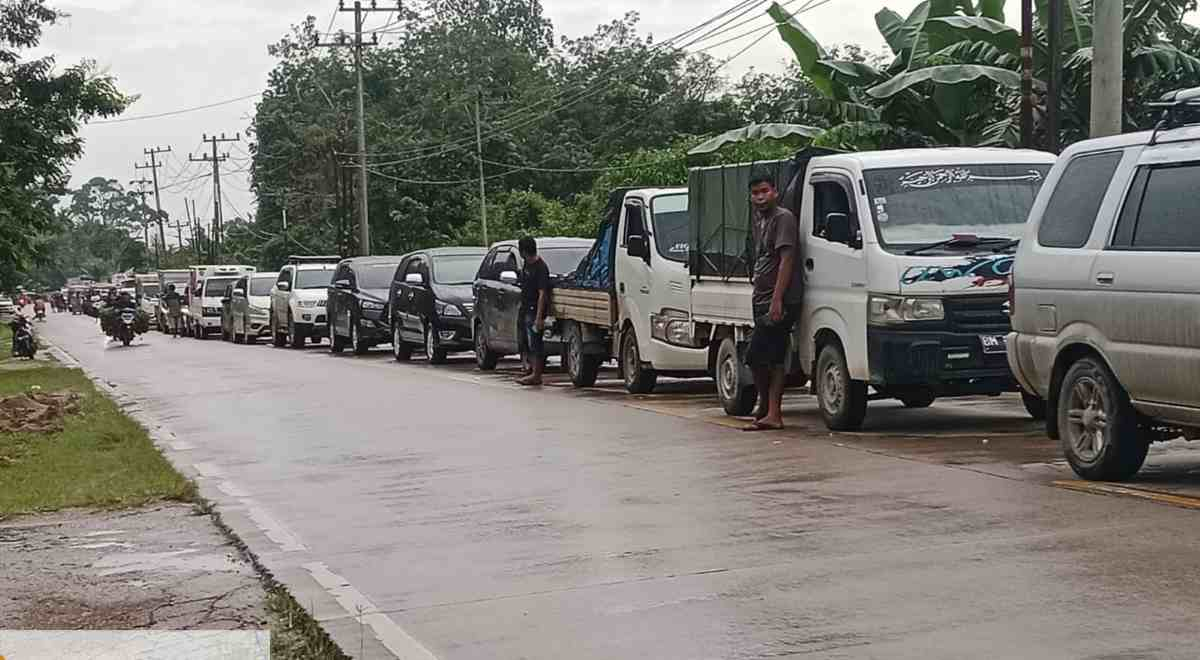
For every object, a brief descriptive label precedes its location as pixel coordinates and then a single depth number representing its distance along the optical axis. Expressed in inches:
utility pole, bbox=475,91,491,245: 2178.5
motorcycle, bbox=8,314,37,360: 1455.5
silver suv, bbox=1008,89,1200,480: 345.4
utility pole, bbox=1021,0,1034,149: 772.6
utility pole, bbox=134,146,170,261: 4736.7
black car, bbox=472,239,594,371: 879.7
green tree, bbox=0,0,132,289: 1152.2
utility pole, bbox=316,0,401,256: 2038.6
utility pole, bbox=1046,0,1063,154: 749.3
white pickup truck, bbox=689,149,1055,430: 483.5
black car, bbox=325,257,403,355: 1210.6
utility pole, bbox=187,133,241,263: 3858.3
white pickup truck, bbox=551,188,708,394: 673.0
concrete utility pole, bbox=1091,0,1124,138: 621.9
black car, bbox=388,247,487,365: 1022.4
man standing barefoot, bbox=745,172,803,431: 513.4
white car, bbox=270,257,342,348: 1433.3
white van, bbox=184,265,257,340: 1927.9
